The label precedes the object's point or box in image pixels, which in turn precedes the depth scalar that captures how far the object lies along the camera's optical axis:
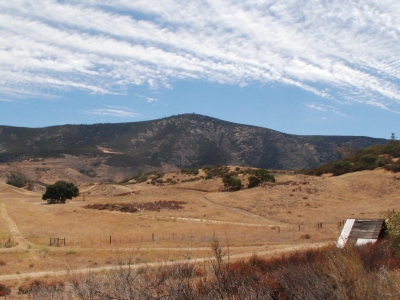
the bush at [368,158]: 77.50
